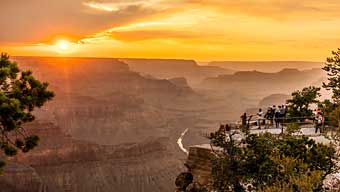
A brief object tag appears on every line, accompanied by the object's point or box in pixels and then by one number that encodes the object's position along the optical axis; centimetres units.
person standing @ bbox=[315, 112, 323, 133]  2900
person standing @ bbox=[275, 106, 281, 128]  3271
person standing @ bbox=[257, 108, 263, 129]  3141
